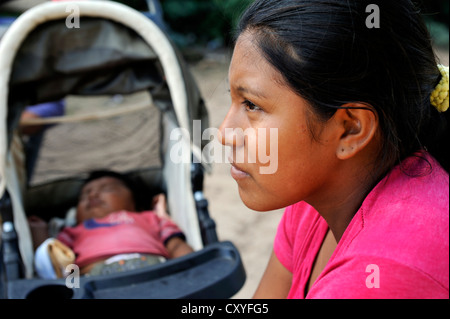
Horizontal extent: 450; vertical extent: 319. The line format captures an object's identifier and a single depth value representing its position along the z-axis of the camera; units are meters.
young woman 0.82
